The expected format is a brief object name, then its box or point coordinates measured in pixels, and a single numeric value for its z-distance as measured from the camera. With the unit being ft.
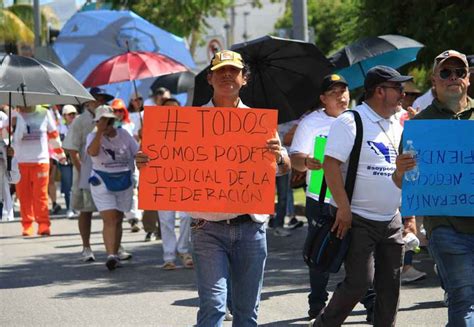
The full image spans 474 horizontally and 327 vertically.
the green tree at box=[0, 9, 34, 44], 160.73
